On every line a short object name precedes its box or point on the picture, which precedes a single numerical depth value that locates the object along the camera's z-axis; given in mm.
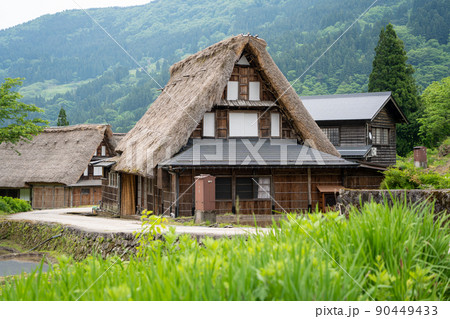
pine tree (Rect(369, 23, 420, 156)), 39312
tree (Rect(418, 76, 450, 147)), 35281
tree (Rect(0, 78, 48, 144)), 22969
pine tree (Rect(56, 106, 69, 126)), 50981
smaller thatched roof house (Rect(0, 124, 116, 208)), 36688
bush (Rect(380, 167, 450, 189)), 15125
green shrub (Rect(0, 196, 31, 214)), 24656
